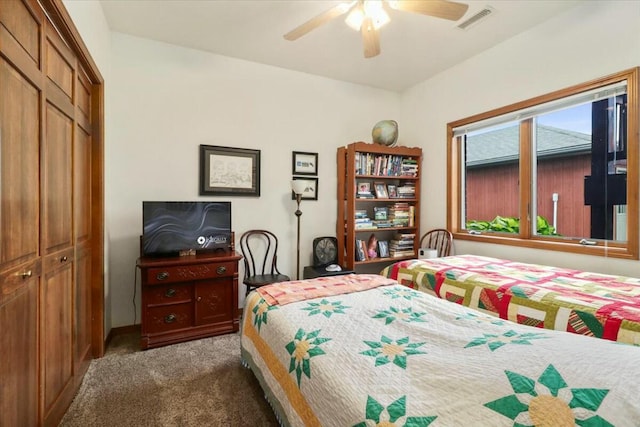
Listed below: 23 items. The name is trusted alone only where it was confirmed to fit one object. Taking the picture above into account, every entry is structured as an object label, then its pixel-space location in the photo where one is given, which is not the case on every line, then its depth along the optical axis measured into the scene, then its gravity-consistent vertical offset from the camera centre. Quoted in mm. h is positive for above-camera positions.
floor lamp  3180 +186
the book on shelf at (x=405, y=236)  3786 -322
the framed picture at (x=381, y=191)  3658 +235
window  2260 +352
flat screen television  2555 -143
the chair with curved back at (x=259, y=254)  3182 -465
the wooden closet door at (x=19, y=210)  1065 +5
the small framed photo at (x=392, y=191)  3788 +242
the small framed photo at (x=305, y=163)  3475 +549
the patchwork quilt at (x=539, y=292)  1477 -493
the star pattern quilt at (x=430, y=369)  751 -495
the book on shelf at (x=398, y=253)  3730 -533
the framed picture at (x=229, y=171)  3039 +409
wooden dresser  2398 -721
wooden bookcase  3457 +122
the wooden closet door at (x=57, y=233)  1416 -114
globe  3639 +938
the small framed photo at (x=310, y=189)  3506 +253
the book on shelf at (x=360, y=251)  3527 -471
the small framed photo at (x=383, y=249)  3689 -473
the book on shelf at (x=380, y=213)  3682 -31
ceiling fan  1794 +1244
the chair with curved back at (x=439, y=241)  3449 -359
